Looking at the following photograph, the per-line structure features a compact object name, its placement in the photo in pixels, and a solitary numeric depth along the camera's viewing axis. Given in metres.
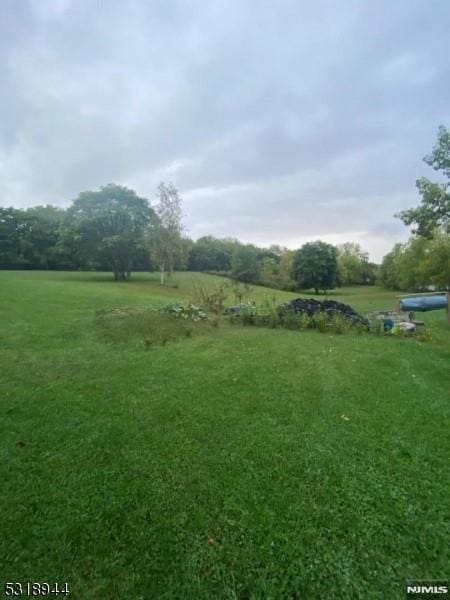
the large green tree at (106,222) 25.16
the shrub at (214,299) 8.98
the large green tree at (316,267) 35.28
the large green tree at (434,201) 9.58
